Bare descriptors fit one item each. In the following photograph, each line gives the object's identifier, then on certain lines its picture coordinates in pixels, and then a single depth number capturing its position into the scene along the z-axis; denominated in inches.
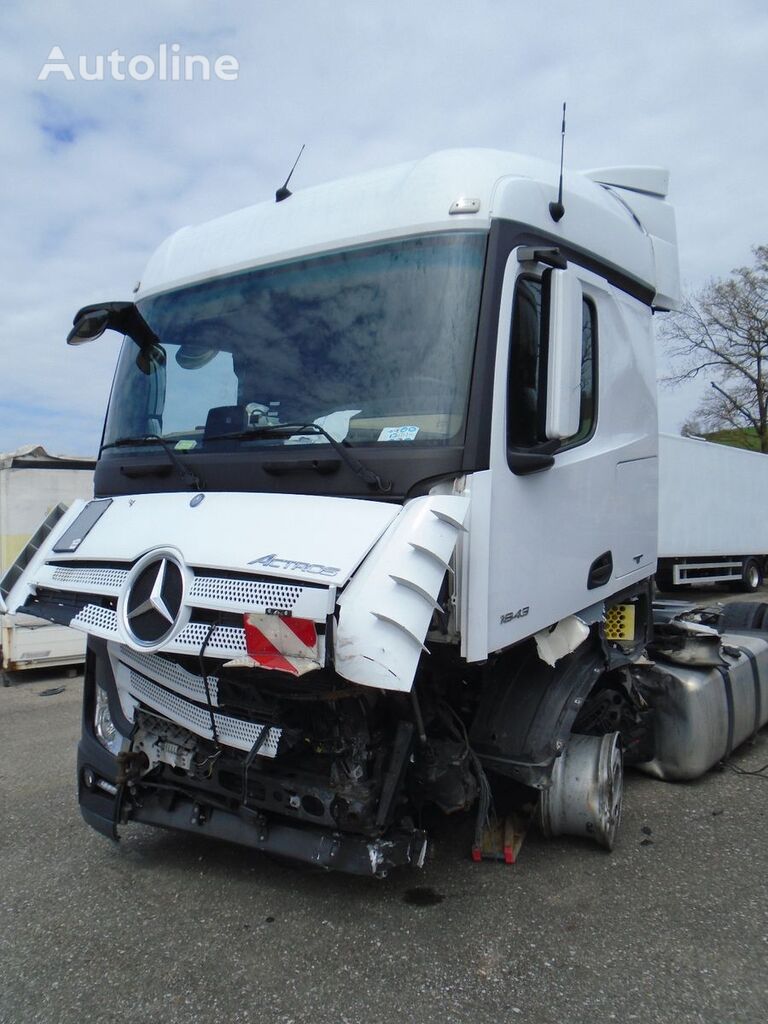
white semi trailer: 528.1
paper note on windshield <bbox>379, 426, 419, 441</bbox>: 116.5
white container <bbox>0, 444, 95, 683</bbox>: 358.0
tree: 1111.6
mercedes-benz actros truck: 106.3
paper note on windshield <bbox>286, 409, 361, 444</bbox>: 121.1
